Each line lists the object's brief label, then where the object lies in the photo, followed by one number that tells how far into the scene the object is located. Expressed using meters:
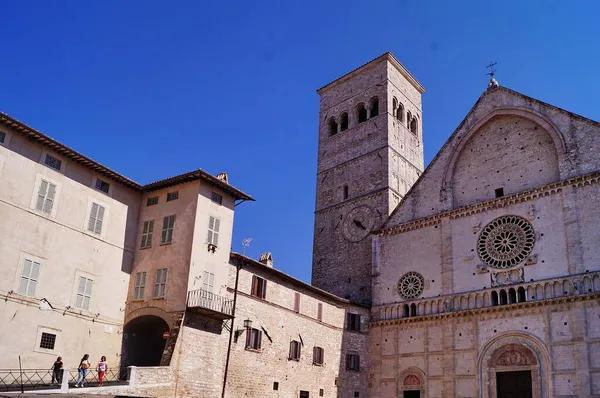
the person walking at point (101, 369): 20.95
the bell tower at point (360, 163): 38.19
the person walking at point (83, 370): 20.28
